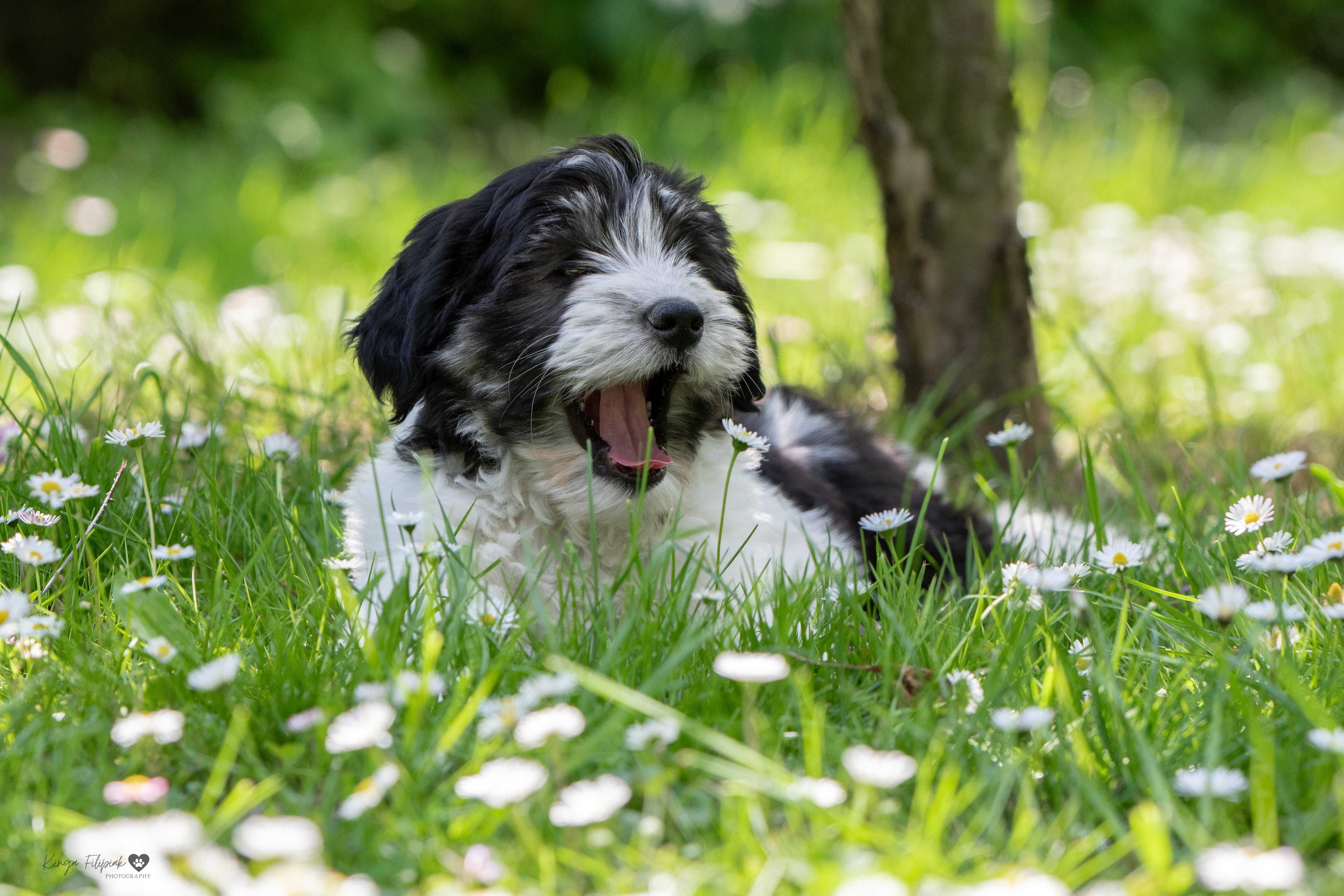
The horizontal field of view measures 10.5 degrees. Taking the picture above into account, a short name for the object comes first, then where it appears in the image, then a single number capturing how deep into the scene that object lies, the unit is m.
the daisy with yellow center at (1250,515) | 2.89
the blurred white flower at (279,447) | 2.98
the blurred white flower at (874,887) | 2.69
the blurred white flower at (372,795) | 2.73
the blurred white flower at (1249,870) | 2.68
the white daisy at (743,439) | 2.88
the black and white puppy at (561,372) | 2.92
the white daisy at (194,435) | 2.99
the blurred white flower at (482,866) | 2.72
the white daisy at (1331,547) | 2.83
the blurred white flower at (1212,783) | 2.74
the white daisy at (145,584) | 2.81
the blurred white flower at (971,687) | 2.80
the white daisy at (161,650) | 2.80
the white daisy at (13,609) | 2.81
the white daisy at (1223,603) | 2.79
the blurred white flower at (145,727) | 2.75
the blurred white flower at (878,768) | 2.72
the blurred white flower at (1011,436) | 2.96
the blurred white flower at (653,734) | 2.74
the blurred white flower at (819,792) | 2.73
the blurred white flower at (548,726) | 2.74
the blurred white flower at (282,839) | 2.69
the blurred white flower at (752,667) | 2.73
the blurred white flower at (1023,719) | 2.76
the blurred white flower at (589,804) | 2.72
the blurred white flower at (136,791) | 2.74
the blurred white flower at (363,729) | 2.74
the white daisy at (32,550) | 2.86
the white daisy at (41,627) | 2.81
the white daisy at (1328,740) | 2.74
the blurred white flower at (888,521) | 2.91
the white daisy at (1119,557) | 2.87
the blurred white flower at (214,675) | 2.76
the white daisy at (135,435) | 2.90
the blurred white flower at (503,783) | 2.72
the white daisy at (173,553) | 2.88
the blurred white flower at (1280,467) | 2.90
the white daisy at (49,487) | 2.90
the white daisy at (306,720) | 2.77
